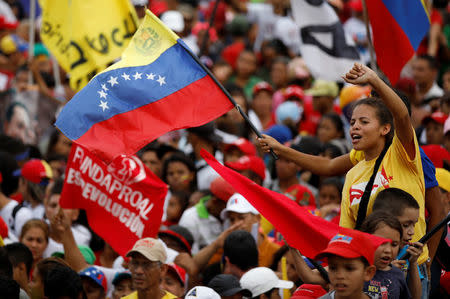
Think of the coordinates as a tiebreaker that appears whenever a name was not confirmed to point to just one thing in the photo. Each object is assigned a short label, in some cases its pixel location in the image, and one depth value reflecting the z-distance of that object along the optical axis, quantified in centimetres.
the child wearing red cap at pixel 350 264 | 964
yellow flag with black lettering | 1848
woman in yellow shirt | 1101
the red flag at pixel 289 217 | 1091
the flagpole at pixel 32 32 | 2425
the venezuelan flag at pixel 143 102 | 1290
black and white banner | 1850
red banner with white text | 1537
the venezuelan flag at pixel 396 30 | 1540
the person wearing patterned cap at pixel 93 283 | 1485
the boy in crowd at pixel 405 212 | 1061
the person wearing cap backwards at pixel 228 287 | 1339
